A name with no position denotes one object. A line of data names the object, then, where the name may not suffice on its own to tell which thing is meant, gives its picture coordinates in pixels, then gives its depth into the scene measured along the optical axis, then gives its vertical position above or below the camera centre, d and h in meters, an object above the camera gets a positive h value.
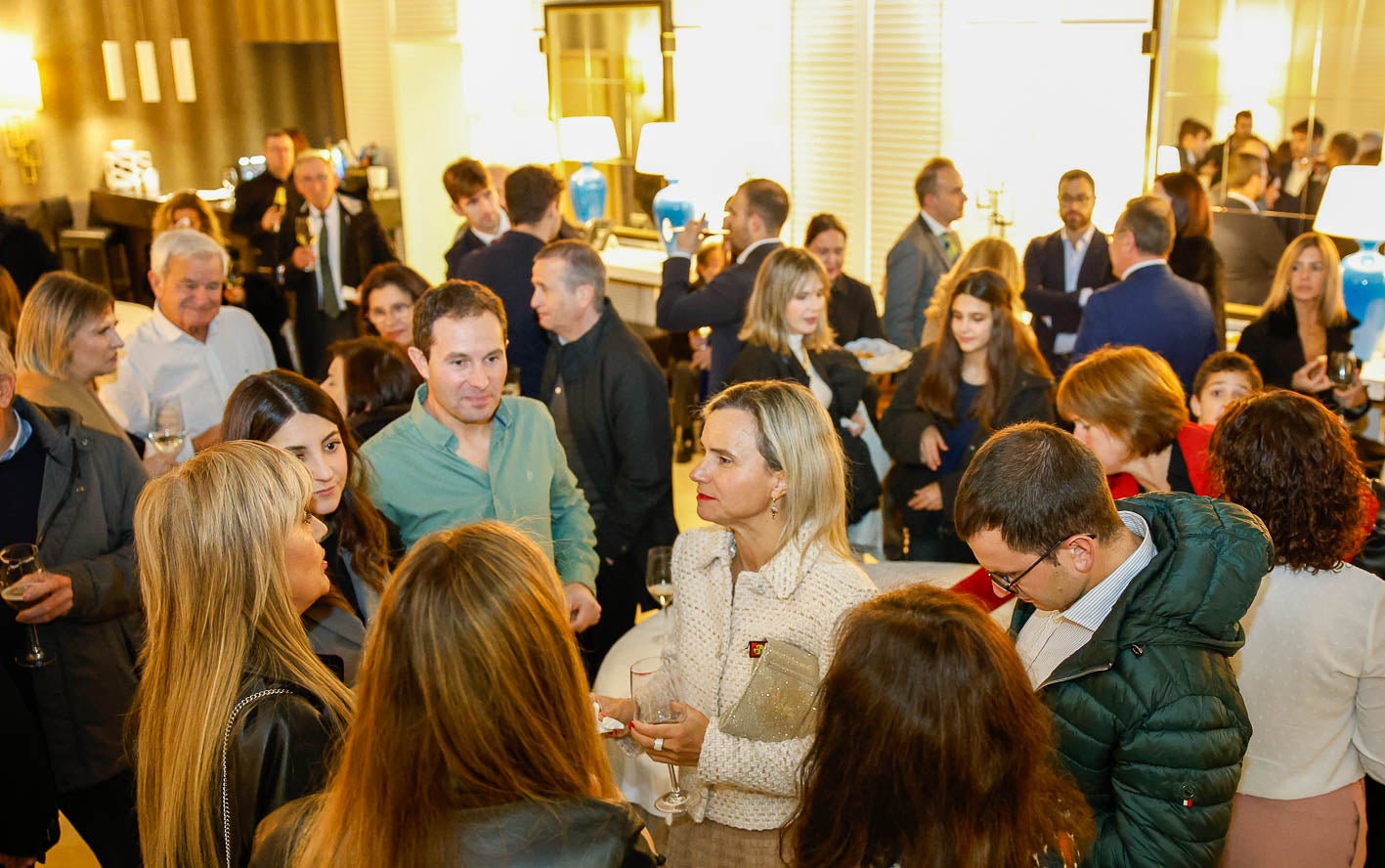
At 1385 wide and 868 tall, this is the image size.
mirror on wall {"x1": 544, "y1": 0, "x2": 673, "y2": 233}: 7.65 +0.44
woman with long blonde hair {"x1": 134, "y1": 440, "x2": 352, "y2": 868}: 1.58 -0.73
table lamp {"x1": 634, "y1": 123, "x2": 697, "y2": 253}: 7.29 -0.17
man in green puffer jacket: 1.64 -0.72
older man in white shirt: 3.96 -0.67
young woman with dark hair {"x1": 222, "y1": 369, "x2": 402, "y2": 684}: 2.50 -0.67
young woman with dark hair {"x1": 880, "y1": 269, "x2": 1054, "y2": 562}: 3.71 -0.87
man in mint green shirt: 2.78 -0.72
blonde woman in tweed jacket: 2.12 -0.85
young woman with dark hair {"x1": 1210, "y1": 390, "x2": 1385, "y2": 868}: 2.07 -0.92
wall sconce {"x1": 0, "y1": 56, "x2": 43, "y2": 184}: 9.23 +0.39
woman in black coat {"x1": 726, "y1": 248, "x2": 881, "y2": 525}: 3.92 -0.72
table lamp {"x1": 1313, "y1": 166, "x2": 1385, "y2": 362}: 4.61 -0.44
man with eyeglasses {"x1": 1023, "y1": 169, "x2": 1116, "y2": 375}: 5.30 -0.67
